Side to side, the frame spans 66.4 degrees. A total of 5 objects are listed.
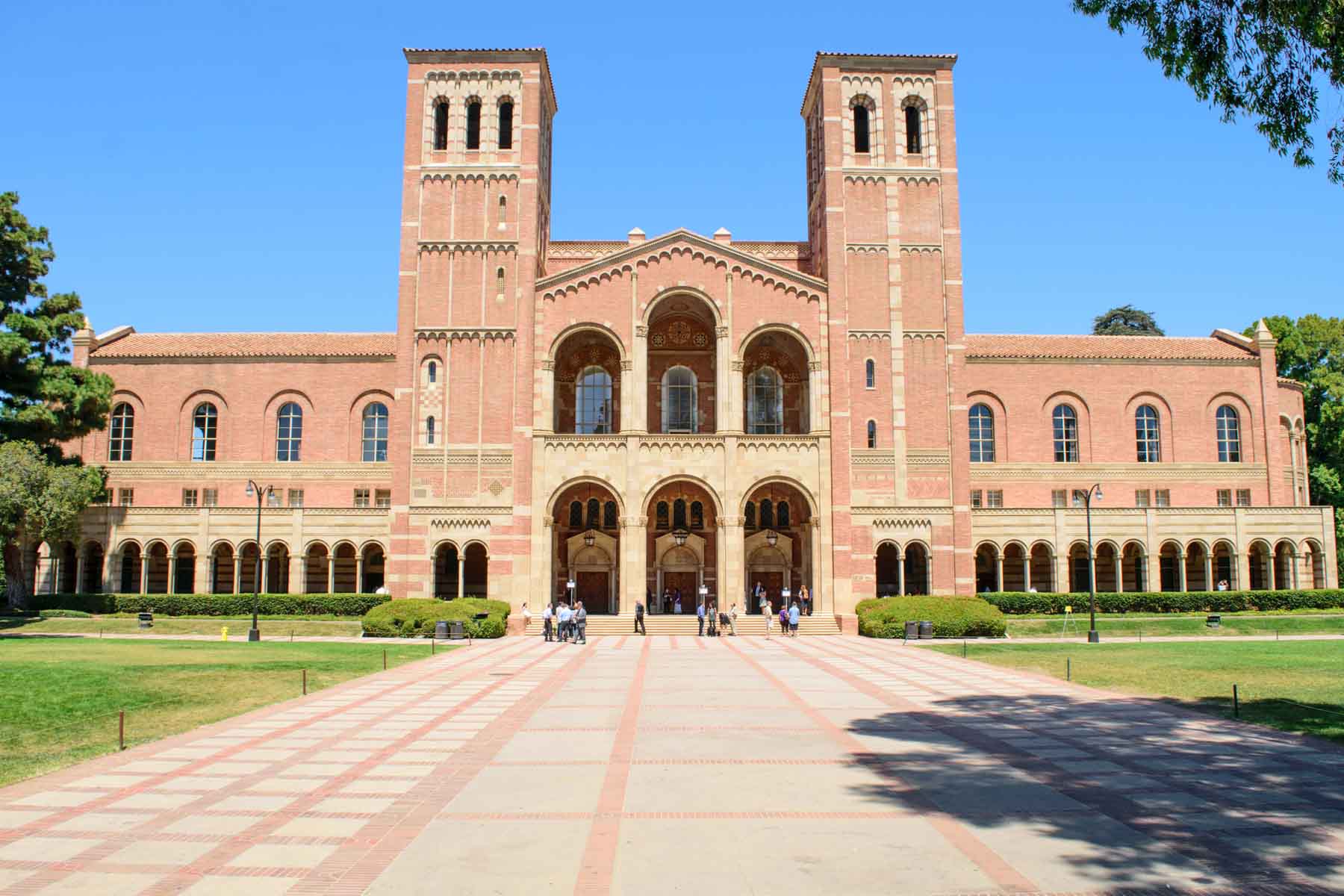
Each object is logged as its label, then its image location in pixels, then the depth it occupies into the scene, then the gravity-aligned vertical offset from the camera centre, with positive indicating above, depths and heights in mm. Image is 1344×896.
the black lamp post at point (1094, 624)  36000 -2753
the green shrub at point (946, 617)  39094 -2598
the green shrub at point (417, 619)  39375 -2590
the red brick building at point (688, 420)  45750 +6405
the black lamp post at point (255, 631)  36406 -2786
